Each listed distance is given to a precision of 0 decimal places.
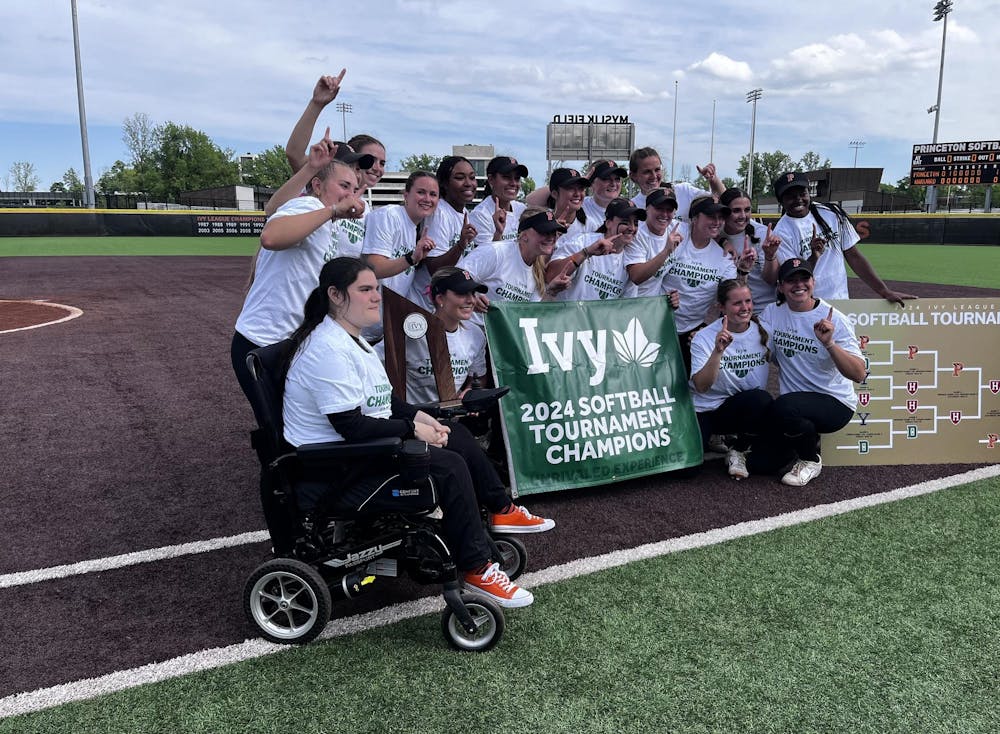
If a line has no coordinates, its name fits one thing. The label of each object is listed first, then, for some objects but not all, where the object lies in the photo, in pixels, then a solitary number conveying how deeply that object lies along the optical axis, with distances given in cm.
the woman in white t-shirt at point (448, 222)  465
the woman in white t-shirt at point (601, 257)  461
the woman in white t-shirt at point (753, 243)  508
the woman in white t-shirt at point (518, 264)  436
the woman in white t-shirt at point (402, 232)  424
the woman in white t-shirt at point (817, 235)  521
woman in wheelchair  275
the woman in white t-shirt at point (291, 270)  334
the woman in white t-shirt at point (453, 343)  395
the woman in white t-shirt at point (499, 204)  498
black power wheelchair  277
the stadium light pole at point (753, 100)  6919
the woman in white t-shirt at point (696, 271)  501
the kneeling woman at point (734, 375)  464
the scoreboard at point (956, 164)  3553
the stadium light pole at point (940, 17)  5338
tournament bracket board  503
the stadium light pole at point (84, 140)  3933
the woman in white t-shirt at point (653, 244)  487
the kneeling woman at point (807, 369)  453
